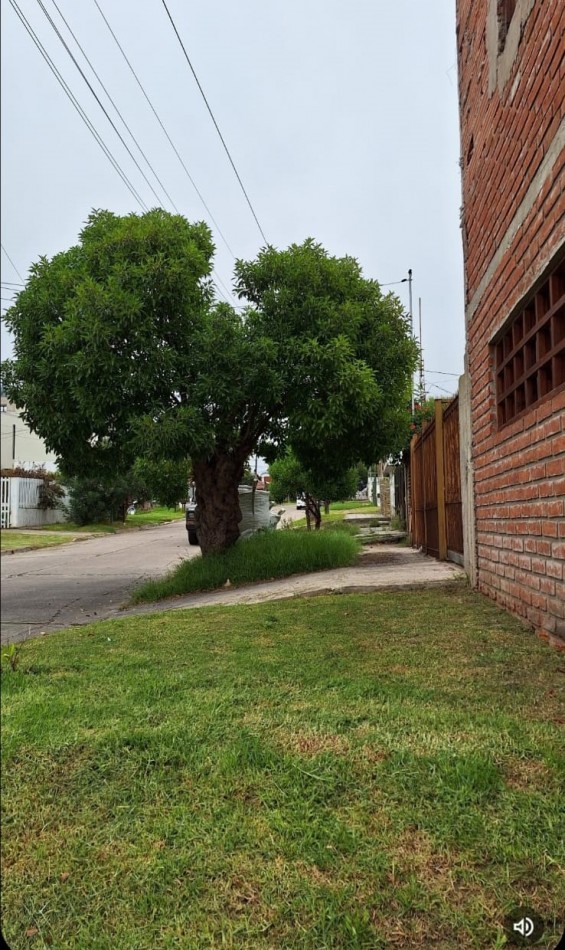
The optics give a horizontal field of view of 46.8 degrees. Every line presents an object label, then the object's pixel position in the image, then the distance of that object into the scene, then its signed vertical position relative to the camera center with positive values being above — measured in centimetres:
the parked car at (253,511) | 1112 -9
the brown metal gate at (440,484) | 770 +29
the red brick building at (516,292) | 330 +130
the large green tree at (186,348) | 620 +161
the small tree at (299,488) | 1586 +45
